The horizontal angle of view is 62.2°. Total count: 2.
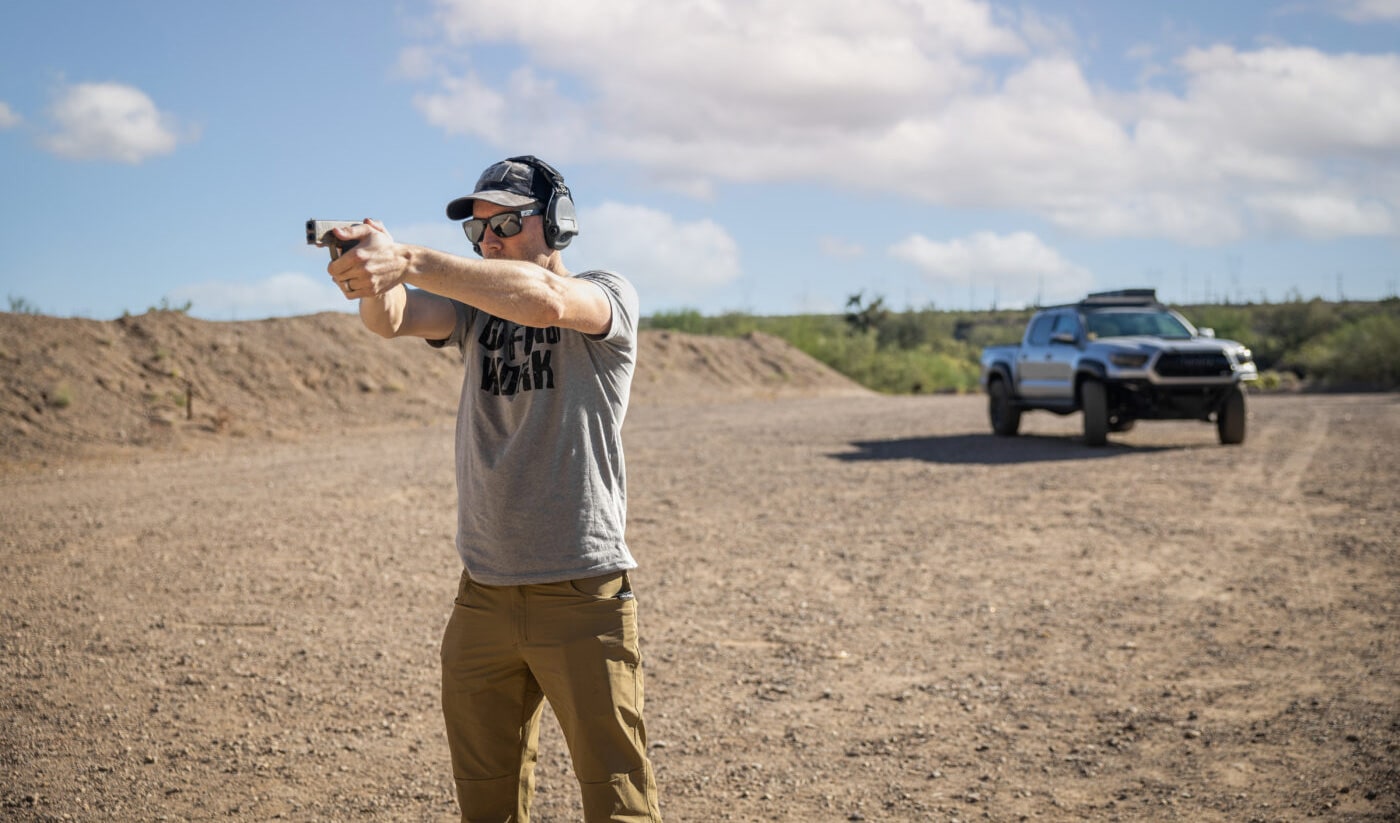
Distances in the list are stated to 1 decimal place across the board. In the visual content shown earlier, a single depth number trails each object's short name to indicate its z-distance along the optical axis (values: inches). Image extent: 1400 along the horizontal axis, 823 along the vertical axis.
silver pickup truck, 612.7
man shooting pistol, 111.7
